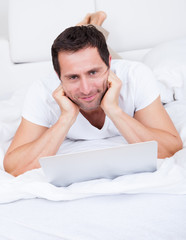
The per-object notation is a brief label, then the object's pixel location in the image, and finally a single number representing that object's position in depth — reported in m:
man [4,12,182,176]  1.22
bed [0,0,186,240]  0.82
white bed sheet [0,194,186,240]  0.80
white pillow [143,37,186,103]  1.73
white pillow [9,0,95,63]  2.31
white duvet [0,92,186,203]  0.86
